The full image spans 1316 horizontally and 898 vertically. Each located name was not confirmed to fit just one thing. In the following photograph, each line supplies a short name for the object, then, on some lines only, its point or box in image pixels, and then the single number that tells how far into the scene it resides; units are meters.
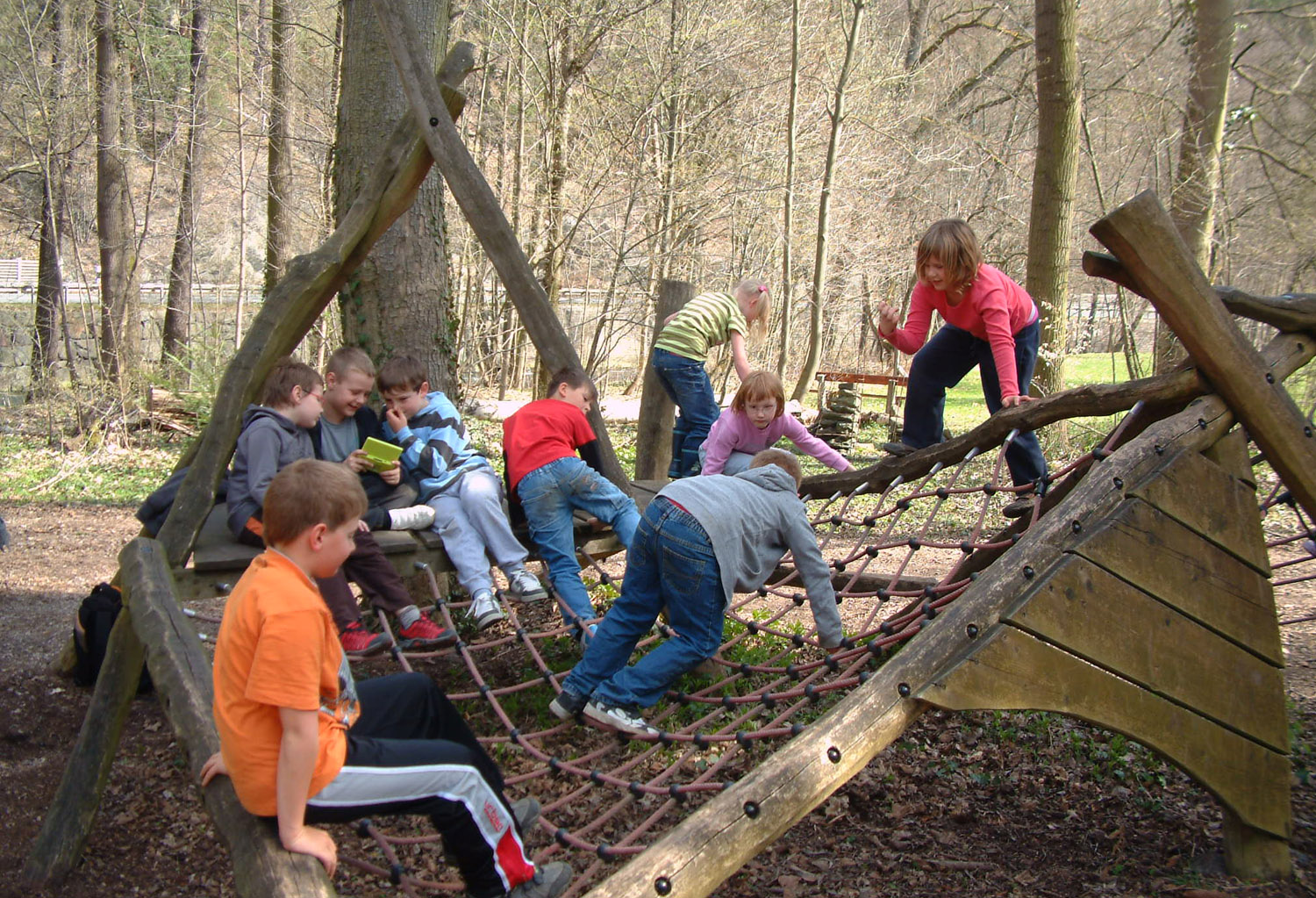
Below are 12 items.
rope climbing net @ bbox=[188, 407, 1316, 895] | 2.65
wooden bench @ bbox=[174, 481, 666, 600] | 3.47
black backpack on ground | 4.42
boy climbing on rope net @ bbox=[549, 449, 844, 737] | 3.01
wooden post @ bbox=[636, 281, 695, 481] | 5.52
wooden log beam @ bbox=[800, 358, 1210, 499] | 3.06
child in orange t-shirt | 1.79
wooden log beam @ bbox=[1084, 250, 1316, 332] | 3.11
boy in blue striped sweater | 3.90
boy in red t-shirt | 3.97
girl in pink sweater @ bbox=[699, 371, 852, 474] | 4.59
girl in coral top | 3.82
